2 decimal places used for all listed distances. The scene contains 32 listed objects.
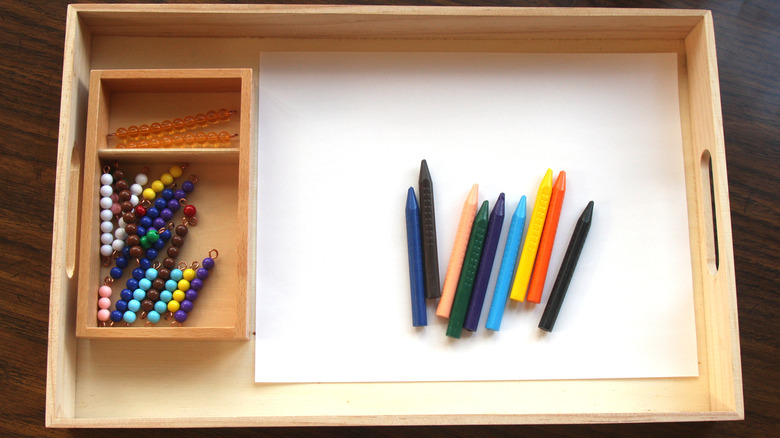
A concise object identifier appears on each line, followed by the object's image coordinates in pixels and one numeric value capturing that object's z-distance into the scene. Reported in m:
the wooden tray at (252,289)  0.60
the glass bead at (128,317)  0.62
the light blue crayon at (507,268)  0.64
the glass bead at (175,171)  0.65
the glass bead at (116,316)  0.62
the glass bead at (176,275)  0.63
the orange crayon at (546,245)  0.64
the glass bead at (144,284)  0.63
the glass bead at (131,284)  0.63
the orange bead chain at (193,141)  0.65
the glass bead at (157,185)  0.64
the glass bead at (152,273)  0.63
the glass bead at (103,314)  0.62
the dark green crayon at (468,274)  0.63
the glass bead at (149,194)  0.64
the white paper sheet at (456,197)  0.64
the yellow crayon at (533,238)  0.64
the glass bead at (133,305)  0.62
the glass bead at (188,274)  0.63
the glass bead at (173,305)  0.63
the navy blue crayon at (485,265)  0.63
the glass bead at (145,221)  0.64
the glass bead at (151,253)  0.63
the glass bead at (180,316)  0.62
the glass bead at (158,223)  0.64
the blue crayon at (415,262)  0.63
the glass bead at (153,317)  0.62
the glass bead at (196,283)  0.63
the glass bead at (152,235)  0.62
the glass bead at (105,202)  0.63
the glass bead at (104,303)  0.62
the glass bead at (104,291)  0.62
